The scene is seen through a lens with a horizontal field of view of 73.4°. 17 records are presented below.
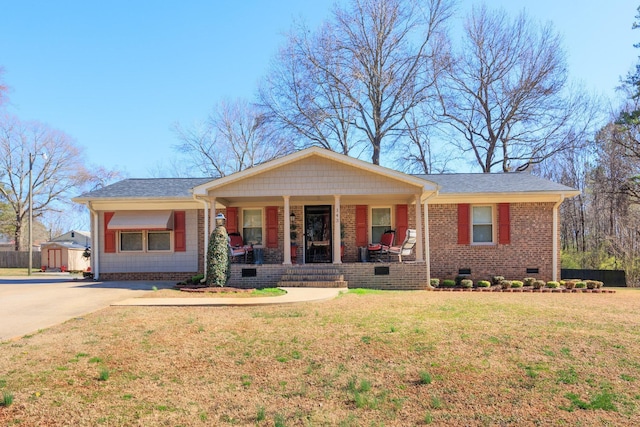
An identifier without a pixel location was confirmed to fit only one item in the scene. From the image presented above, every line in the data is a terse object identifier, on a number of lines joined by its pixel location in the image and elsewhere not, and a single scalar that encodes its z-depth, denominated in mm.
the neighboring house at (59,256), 30188
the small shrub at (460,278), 13416
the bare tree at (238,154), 30702
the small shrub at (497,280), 13200
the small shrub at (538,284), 12484
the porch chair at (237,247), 13258
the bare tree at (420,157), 27609
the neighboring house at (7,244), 43094
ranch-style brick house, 12383
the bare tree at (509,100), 23562
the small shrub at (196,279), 12475
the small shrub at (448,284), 13078
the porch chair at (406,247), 12339
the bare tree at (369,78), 23516
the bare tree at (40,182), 34906
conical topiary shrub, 11281
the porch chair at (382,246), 13523
